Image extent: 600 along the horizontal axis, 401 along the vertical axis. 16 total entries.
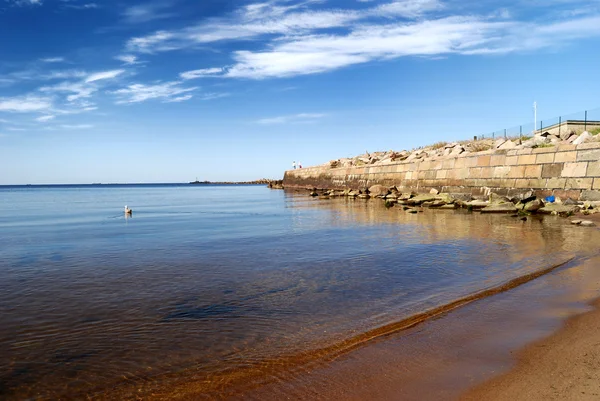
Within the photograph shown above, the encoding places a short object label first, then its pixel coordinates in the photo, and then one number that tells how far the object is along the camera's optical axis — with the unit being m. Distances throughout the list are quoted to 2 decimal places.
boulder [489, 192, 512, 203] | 18.12
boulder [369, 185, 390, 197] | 31.97
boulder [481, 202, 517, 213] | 17.02
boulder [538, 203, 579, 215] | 14.92
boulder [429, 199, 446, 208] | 21.27
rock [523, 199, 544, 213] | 16.03
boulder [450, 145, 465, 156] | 25.65
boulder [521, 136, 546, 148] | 19.42
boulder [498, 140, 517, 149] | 20.71
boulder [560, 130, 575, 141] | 20.28
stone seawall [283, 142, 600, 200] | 15.63
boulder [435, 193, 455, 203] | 21.57
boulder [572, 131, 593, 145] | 16.56
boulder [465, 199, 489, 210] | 18.76
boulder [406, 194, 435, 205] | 22.72
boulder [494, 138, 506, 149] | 23.27
